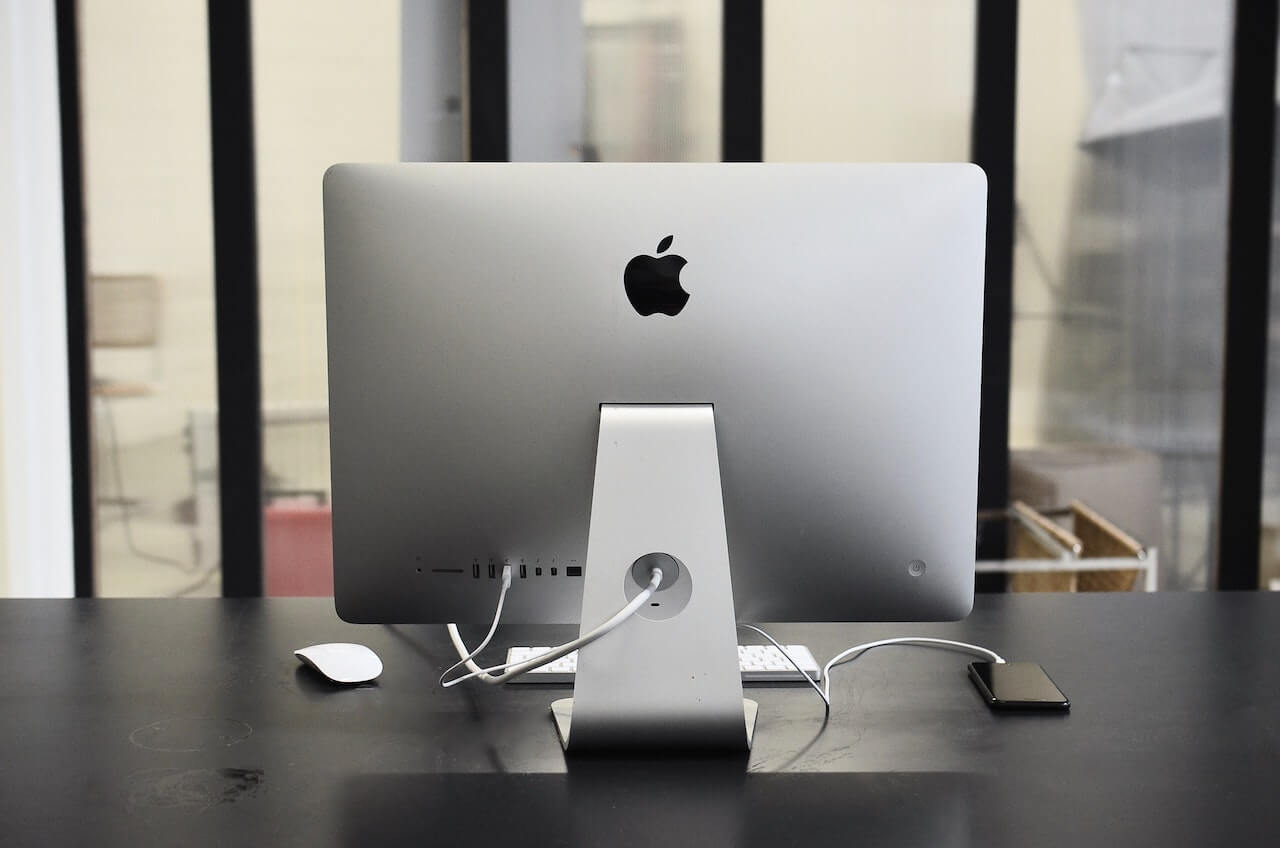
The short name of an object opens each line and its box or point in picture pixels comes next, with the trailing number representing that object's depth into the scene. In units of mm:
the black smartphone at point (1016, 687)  1070
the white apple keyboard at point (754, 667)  1151
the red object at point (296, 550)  2904
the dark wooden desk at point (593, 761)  829
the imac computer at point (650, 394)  985
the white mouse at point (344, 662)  1132
